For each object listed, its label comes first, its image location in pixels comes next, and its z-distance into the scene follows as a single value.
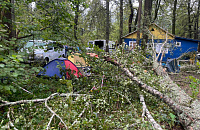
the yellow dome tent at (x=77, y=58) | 5.09
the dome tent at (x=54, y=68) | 6.30
